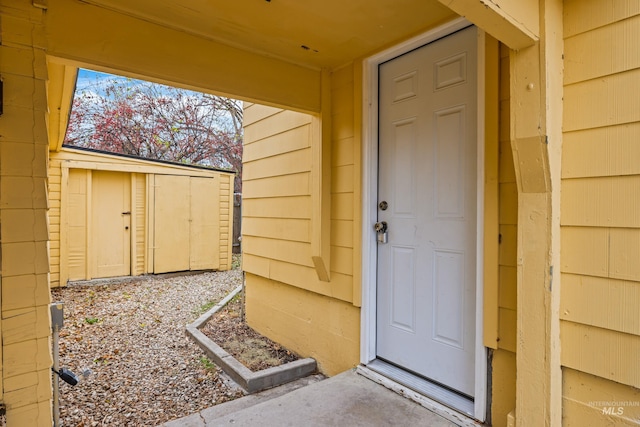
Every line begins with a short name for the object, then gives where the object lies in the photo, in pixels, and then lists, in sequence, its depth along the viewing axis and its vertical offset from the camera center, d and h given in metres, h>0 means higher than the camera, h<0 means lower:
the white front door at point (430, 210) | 1.85 +0.02
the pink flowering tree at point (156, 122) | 9.72 +2.62
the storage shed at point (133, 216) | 5.57 -0.10
